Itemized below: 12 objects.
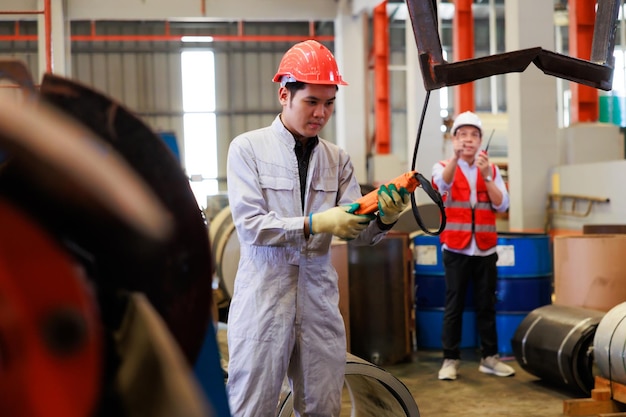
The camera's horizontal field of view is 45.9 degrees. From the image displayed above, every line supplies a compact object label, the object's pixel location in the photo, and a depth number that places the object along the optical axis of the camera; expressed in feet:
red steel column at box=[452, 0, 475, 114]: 32.68
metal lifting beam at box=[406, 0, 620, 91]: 5.15
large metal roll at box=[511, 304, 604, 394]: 14.10
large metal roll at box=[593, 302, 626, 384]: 12.64
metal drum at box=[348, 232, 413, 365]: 17.37
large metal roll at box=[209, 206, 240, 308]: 18.81
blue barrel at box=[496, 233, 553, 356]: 17.79
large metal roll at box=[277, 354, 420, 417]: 9.07
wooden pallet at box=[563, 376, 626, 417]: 13.08
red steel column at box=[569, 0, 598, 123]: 28.02
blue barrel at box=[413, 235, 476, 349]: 18.57
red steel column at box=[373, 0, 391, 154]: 40.98
